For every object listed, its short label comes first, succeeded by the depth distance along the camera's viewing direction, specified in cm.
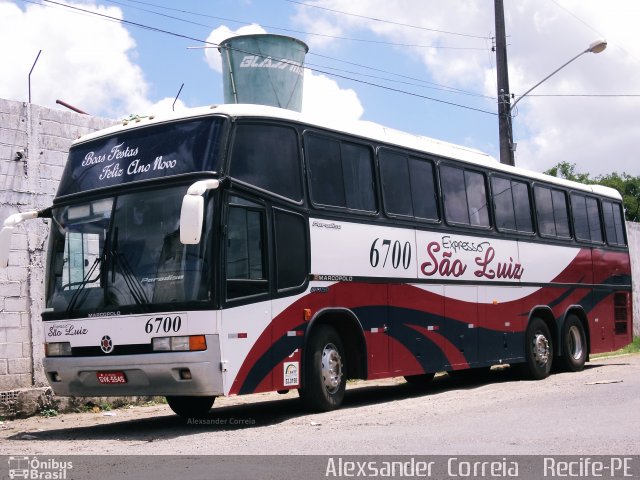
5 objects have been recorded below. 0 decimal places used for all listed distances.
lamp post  2259
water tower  1753
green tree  5862
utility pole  2295
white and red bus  979
